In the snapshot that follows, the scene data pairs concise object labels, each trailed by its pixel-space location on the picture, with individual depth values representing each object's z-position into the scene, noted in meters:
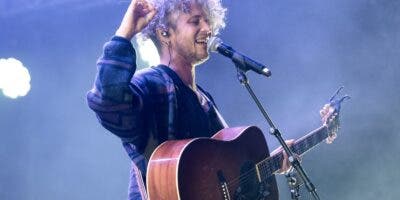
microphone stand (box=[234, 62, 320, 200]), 2.38
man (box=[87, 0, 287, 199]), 2.13
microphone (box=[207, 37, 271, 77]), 2.41
